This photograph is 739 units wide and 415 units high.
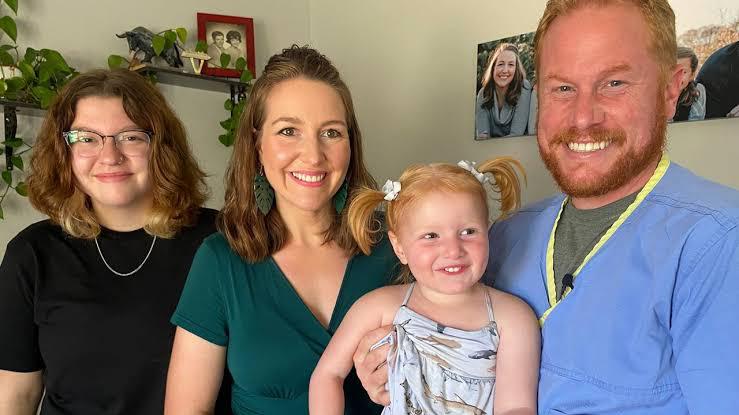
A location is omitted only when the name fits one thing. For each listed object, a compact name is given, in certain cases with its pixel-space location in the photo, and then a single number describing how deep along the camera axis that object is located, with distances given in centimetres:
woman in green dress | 147
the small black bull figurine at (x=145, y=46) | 279
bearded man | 102
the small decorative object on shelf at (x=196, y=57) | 293
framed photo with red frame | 311
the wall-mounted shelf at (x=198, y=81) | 283
